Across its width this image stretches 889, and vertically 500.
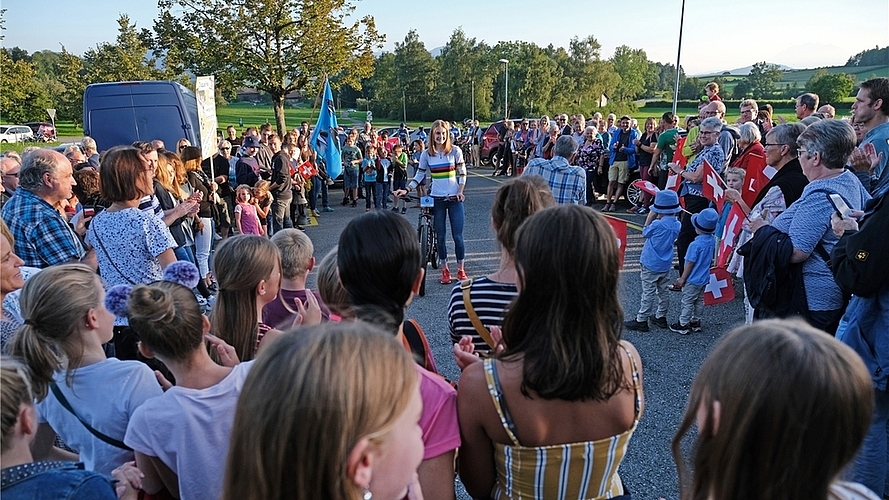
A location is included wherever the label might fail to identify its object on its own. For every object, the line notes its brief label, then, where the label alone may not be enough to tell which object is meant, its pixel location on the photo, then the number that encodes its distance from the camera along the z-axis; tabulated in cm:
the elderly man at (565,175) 606
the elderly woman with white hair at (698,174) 645
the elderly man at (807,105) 689
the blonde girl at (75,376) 185
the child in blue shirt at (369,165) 1211
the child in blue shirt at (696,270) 492
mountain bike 712
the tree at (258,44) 2341
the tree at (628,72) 6897
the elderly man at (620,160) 1159
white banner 725
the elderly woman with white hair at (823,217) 298
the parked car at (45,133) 3481
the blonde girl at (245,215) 704
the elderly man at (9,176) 487
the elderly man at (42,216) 328
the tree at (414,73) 6272
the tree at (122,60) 3419
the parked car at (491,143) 2098
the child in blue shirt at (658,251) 492
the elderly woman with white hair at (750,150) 530
